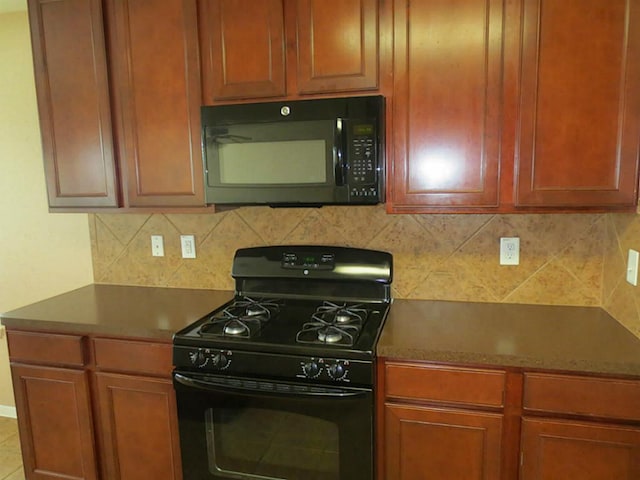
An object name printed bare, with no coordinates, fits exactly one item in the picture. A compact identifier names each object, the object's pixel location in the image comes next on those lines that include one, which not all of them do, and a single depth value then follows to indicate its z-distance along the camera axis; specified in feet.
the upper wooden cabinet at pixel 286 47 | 5.47
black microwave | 5.43
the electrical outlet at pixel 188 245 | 7.55
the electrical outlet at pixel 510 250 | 6.26
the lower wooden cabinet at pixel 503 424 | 4.50
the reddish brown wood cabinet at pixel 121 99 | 6.09
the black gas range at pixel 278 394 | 4.92
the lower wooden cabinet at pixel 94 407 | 5.83
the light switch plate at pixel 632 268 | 5.09
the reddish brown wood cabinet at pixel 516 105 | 4.89
